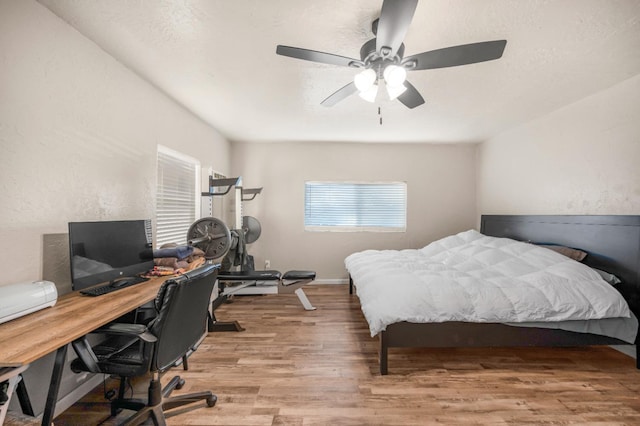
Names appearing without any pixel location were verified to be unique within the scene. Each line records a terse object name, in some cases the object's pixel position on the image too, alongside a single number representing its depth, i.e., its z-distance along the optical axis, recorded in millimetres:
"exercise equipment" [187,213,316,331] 2932
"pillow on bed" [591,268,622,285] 2393
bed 2180
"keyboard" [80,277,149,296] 1764
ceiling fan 1519
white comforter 2154
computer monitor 1692
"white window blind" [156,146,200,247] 2930
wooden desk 1057
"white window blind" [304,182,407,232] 4926
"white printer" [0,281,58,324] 1269
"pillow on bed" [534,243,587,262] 2668
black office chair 1371
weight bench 3469
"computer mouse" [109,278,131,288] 1933
